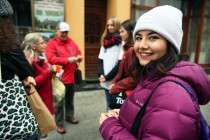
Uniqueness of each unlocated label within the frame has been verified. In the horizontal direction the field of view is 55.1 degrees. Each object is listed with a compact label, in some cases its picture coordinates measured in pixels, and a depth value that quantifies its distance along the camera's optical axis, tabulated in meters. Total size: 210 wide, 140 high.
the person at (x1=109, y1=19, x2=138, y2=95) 2.07
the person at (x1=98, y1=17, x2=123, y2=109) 2.99
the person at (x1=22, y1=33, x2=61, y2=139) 2.56
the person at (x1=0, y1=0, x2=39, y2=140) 1.46
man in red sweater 3.36
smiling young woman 0.86
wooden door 6.43
